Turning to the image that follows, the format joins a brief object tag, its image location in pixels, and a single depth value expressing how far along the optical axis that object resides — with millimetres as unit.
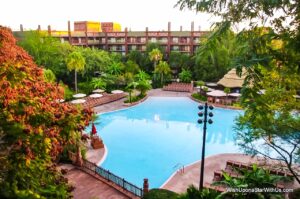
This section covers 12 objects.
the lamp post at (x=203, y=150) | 13105
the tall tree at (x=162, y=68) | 45103
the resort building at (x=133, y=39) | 52906
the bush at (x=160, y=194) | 11090
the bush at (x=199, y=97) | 36562
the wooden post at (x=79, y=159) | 16666
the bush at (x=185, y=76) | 45094
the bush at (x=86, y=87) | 40250
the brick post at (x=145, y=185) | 13466
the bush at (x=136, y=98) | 35762
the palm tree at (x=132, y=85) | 35669
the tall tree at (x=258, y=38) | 4139
